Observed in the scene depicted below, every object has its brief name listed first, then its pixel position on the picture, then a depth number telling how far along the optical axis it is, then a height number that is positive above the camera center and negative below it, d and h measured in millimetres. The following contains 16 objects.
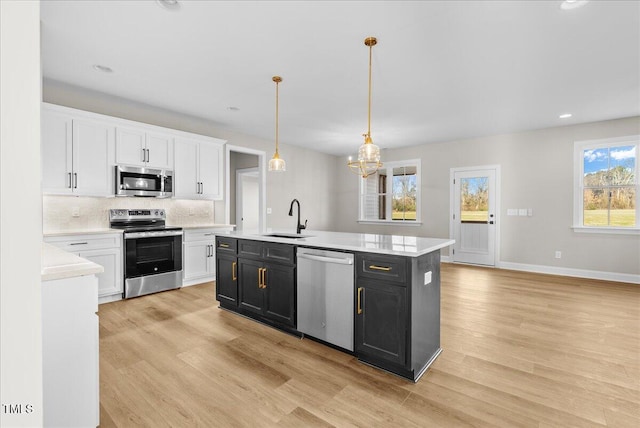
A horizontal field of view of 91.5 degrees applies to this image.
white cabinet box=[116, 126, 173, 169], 4125 +846
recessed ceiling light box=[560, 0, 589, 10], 2250 +1512
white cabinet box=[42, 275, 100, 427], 1439 -689
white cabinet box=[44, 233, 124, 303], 3604 -539
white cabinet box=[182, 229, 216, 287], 4660 -729
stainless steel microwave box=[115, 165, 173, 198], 4082 +377
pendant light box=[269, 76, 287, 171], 3410 +498
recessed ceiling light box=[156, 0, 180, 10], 2270 +1516
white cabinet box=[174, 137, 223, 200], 4715 +647
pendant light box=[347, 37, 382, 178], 2719 +522
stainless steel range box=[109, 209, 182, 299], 4023 -571
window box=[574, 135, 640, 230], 4945 +442
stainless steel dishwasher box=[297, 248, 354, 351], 2465 -715
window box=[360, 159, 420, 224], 7203 +382
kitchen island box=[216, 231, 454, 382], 2158 -655
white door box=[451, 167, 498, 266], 6176 -99
